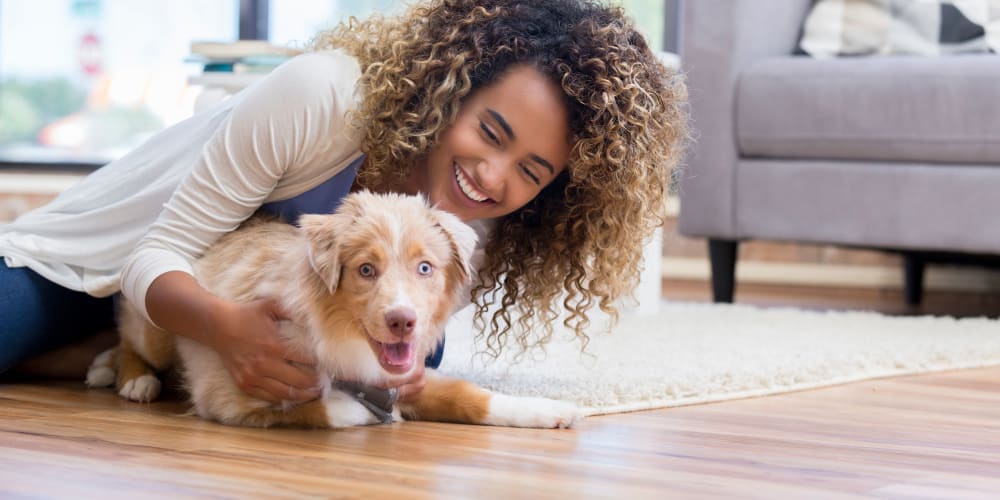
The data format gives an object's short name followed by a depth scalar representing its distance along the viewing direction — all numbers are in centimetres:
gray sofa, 312
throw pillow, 349
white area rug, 198
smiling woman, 175
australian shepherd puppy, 147
